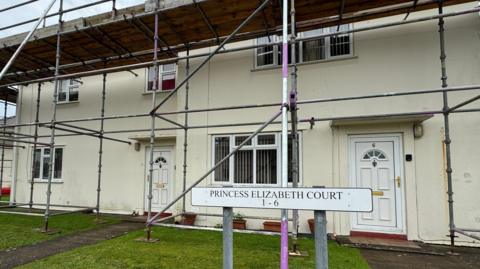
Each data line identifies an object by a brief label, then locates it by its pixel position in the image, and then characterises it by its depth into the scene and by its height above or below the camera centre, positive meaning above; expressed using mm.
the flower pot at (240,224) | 7016 -1417
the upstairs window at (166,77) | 9250 +2703
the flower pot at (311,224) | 6613 -1327
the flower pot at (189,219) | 7484 -1403
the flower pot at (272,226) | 6805 -1414
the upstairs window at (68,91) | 10622 +2596
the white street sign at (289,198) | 2209 -271
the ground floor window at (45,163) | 10672 -35
